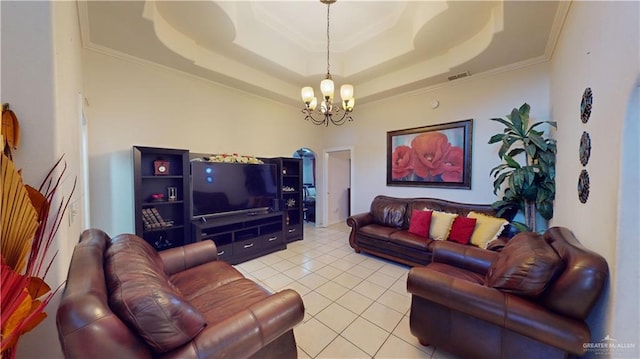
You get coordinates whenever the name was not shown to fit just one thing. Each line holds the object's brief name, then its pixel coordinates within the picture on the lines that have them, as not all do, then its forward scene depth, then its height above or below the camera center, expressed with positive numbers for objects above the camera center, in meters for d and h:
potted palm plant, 2.56 -0.01
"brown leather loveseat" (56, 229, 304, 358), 0.82 -0.62
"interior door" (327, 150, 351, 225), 5.71 -0.33
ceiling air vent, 3.46 +1.51
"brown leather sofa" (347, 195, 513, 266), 3.13 -0.91
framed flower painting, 3.64 +0.30
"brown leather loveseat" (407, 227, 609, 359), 1.20 -0.79
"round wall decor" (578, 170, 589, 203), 1.55 -0.10
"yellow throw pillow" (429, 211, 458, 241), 3.22 -0.76
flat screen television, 3.33 -0.23
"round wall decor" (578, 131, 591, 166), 1.55 +0.17
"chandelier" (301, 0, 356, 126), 2.69 +0.94
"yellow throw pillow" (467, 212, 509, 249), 2.92 -0.75
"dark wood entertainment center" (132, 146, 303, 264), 2.93 -0.68
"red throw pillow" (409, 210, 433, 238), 3.35 -0.76
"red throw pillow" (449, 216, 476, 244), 3.05 -0.78
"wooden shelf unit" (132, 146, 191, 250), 2.82 -0.30
